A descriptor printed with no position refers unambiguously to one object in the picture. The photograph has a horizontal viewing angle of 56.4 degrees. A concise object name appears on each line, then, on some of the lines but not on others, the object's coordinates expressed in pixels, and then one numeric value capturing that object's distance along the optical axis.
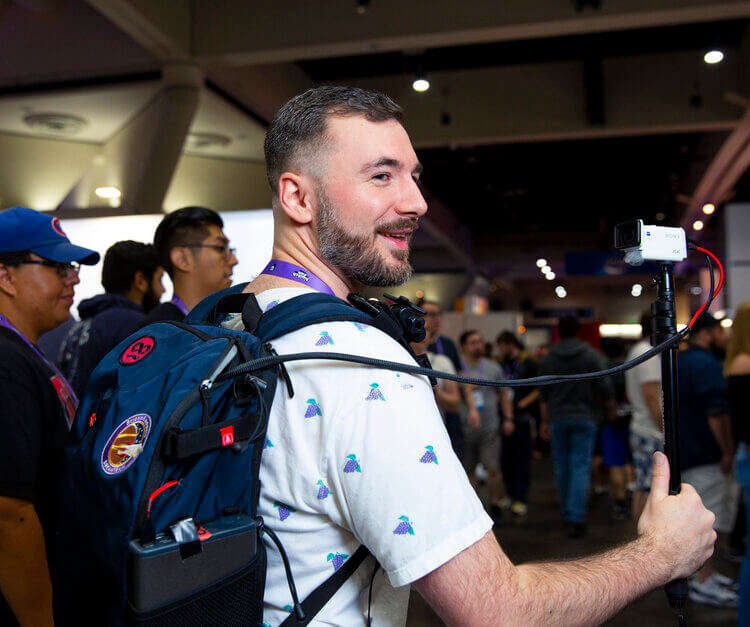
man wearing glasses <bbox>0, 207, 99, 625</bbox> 1.34
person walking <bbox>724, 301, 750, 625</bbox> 2.66
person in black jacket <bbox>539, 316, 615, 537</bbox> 4.97
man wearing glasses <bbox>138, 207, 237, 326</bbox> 2.46
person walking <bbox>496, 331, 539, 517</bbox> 5.94
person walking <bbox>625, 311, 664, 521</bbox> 3.97
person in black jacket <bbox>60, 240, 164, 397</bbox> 2.36
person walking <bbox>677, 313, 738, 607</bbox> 3.49
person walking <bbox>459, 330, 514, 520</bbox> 5.36
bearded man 0.78
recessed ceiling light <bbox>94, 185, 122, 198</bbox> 4.18
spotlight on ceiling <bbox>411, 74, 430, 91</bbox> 5.98
